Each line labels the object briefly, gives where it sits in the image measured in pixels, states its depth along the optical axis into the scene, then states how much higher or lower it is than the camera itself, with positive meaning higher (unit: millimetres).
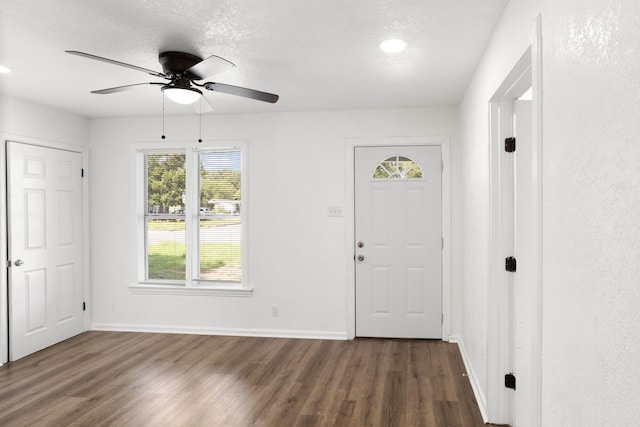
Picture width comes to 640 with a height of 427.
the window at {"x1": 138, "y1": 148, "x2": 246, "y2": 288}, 5211 -44
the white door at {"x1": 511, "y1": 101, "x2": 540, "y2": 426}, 2777 -192
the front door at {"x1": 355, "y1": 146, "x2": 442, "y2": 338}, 4844 -311
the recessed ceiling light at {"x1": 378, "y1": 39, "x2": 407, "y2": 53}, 2855 +1041
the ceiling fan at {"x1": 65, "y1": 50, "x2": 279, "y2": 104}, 2945 +861
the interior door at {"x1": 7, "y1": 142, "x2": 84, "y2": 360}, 4330 -341
